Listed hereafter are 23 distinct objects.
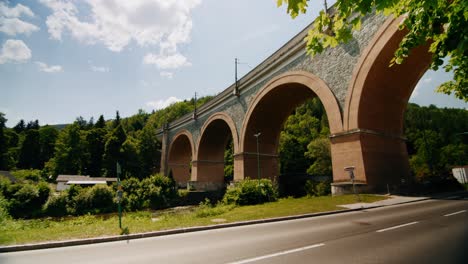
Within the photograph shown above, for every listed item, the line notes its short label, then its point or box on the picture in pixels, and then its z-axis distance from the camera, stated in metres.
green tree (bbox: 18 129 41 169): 63.34
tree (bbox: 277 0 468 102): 3.66
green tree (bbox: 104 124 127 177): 46.41
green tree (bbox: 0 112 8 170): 54.34
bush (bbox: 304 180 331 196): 23.53
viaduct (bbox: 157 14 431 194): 14.85
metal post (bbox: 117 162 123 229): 9.27
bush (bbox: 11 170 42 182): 48.63
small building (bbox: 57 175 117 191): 35.45
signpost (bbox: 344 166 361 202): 13.94
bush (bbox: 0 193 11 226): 12.90
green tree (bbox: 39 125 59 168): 66.69
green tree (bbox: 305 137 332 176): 36.59
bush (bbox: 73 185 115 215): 23.66
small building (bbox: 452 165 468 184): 29.72
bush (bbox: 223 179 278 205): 16.86
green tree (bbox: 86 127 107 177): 49.34
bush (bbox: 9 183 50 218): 22.39
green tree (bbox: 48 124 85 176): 49.72
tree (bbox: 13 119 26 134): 89.31
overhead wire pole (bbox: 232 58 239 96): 28.44
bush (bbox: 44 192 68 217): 23.03
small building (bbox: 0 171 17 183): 41.20
